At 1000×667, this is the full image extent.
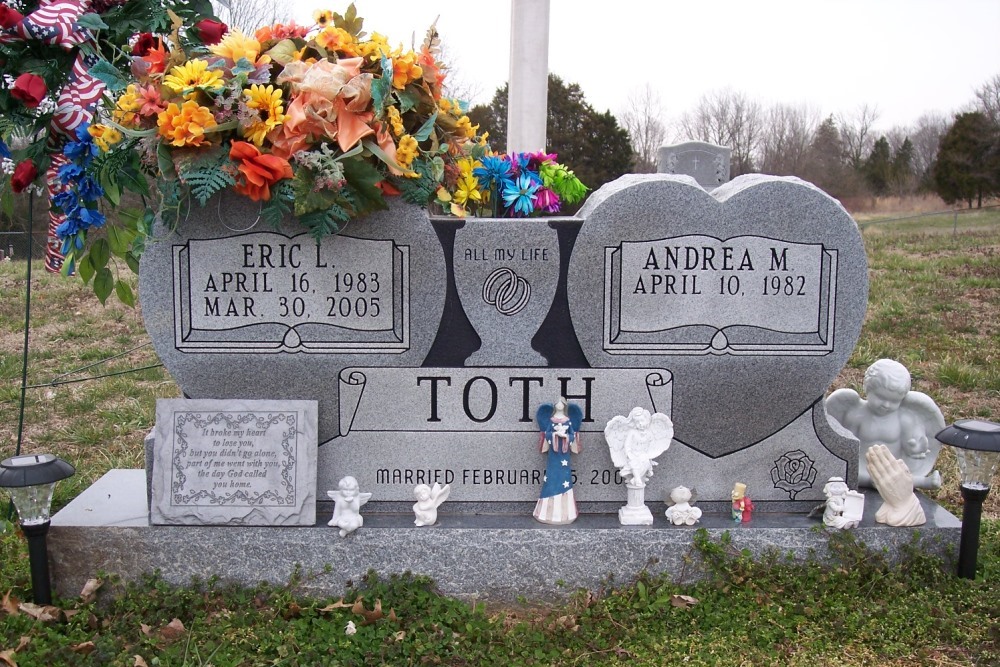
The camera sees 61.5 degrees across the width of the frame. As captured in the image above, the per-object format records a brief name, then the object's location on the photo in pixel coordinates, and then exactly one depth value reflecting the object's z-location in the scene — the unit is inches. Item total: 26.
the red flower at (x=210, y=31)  150.6
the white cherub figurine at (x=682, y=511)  141.2
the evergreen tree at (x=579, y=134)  803.4
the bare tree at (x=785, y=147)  1077.1
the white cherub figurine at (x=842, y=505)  139.3
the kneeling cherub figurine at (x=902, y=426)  156.1
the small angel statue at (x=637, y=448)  140.9
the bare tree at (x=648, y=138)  1018.1
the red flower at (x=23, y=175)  151.1
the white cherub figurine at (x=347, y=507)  136.6
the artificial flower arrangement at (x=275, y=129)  129.6
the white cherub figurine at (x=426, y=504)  139.4
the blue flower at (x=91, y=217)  146.5
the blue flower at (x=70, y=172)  144.3
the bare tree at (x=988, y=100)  983.0
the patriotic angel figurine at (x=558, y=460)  140.1
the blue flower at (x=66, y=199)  146.4
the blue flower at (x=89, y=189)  144.6
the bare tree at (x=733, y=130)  1053.2
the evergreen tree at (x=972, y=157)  863.1
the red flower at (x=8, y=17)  143.3
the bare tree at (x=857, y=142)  1285.7
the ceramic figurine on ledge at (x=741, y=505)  143.2
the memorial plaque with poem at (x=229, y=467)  136.5
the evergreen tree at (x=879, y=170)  1079.6
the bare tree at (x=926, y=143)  1238.1
